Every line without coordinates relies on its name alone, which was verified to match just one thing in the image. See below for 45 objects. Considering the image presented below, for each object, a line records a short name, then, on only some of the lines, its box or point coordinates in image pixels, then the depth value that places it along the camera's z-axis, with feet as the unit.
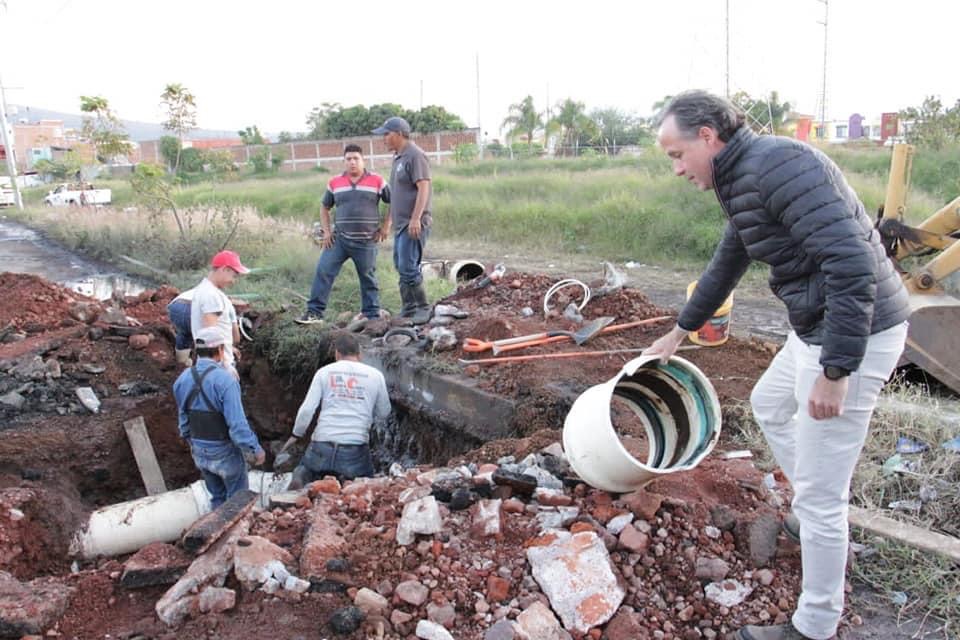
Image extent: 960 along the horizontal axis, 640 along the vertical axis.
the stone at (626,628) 8.31
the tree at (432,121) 132.74
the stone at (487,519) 9.64
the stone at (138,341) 23.02
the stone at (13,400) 19.90
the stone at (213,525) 10.15
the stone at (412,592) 8.57
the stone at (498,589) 8.72
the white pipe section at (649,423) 9.28
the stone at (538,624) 8.21
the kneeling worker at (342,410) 15.93
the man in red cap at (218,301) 17.19
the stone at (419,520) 9.62
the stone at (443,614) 8.34
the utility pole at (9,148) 91.81
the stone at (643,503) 9.76
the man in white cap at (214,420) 15.01
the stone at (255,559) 9.18
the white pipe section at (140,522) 15.39
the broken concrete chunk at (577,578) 8.49
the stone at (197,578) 9.07
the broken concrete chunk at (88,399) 20.63
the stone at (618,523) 9.58
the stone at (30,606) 9.02
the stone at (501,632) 8.07
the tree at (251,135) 154.06
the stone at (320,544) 9.25
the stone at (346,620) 8.29
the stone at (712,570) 9.12
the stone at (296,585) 8.98
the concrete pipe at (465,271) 28.71
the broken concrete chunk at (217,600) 8.96
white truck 75.84
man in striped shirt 22.43
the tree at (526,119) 121.70
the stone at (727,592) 8.85
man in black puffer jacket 6.72
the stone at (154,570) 9.95
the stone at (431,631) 8.08
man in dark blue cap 21.27
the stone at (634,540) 9.32
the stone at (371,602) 8.53
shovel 18.45
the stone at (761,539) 9.48
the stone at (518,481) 10.52
